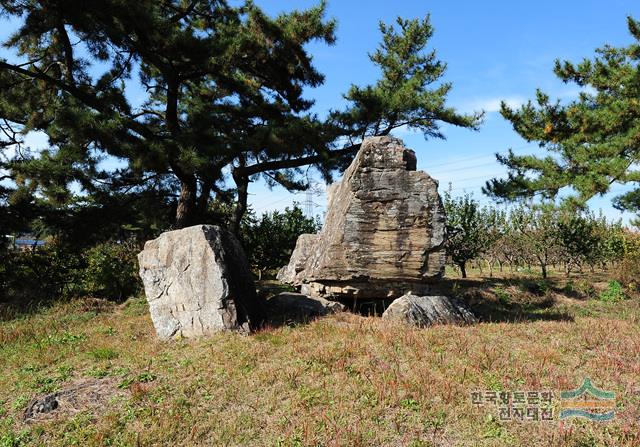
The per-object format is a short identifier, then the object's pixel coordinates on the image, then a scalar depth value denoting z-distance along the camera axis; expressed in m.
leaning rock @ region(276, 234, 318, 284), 12.14
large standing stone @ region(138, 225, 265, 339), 7.66
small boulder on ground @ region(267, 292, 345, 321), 8.98
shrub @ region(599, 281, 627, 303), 12.93
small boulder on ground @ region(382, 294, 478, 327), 8.45
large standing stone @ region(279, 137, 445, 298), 9.06
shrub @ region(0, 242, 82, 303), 12.17
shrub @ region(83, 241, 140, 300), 12.27
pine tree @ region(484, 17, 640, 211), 12.98
